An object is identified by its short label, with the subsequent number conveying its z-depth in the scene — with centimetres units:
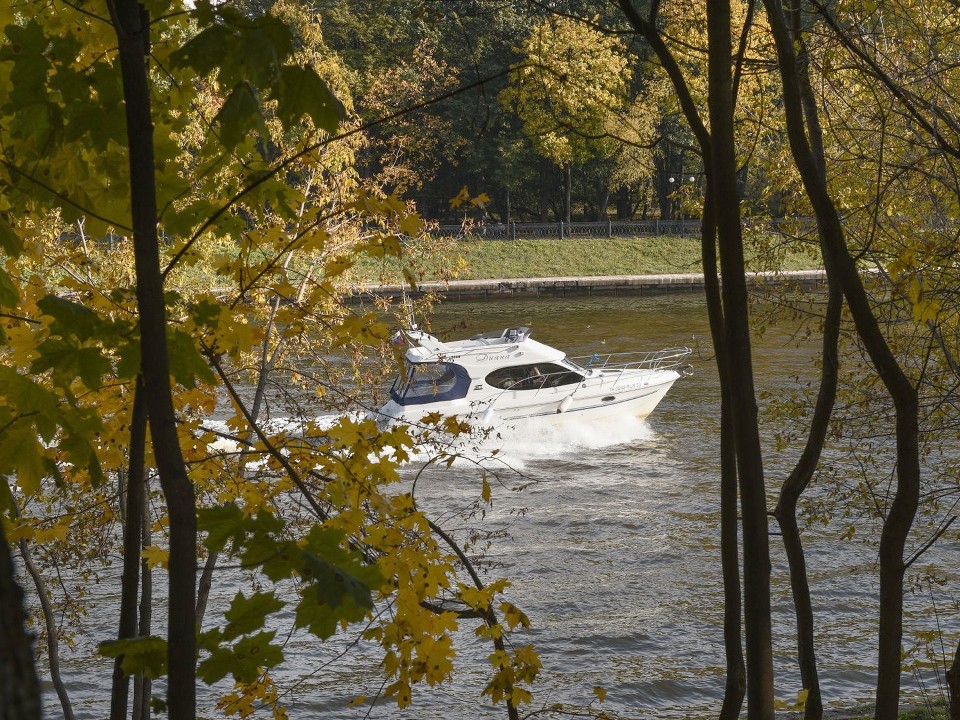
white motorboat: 4328
